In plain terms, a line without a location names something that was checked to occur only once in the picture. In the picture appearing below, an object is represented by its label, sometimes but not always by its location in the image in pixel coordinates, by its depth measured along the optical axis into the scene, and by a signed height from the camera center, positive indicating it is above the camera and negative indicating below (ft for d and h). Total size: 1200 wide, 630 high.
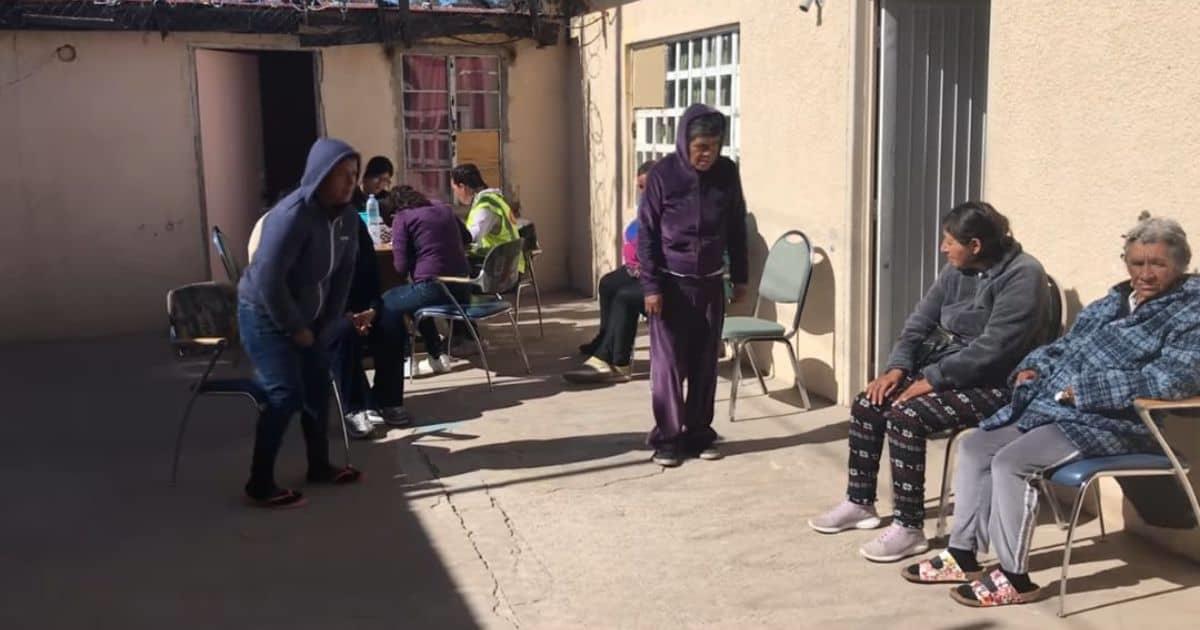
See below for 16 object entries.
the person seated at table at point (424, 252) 21.98 -1.85
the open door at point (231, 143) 31.24 +0.58
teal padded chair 19.77 -2.57
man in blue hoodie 14.99 -1.81
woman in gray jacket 13.30 -2.57
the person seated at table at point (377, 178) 26.14 -0.44
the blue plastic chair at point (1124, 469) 11.46 -3.33
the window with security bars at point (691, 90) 24.13 +1.44
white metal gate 19.08 +0.26
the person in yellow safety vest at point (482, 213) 24.31 -1.21
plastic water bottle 25.16 -1.39
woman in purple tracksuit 16.80 -1.64
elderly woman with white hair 11.76 -2.75
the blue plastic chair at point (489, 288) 22.07 -2.65
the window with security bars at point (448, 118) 32.81 +1.17
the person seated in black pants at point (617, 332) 22.97 -3.63
